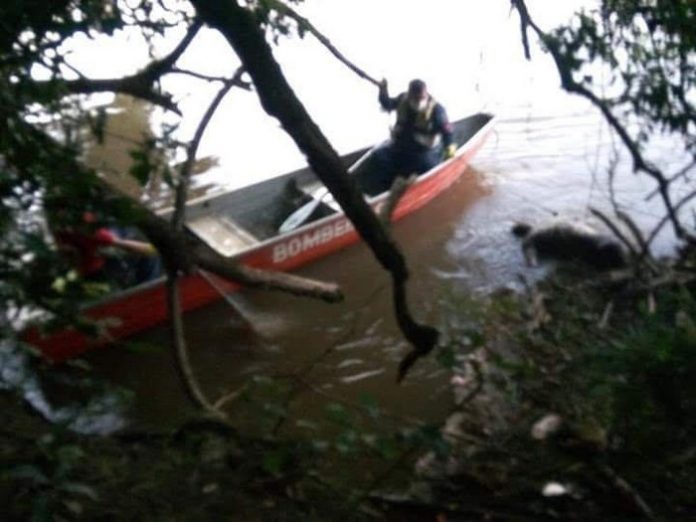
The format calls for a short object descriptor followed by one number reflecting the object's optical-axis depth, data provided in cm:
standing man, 1139
